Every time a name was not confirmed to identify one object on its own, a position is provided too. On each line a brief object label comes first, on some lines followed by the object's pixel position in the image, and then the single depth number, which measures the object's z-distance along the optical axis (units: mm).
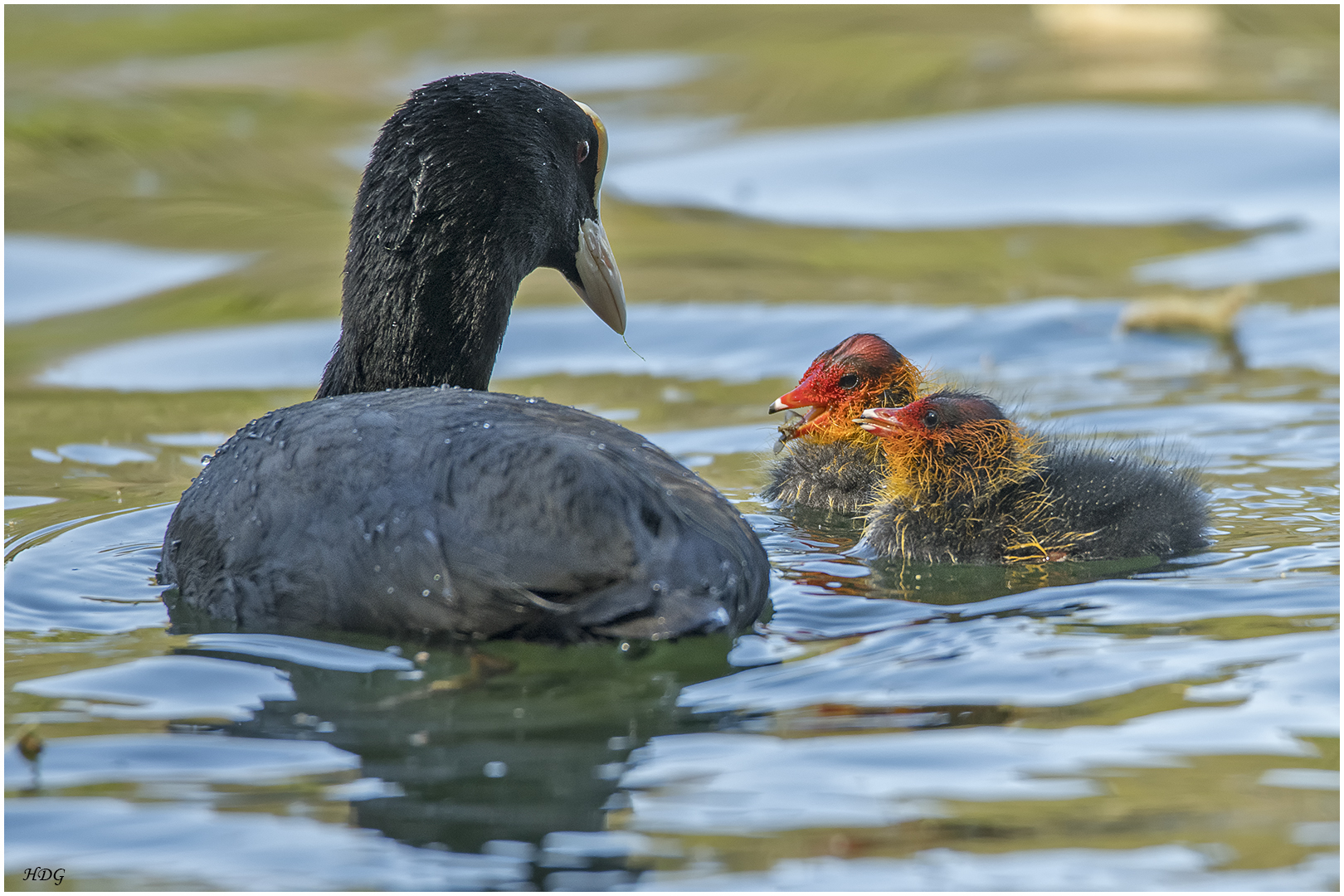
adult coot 6992
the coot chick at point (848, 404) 11016
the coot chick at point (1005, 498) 9320
